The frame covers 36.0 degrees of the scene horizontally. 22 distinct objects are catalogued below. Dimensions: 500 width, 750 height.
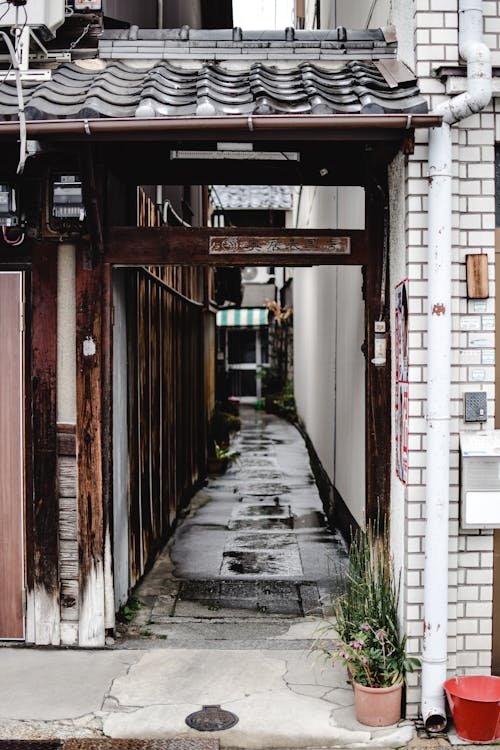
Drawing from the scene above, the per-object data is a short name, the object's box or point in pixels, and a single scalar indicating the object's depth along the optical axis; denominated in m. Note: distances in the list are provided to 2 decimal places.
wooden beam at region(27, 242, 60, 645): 6.00
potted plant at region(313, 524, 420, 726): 4.80
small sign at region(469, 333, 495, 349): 4.92
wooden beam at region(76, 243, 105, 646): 5.99
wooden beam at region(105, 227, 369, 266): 5.88
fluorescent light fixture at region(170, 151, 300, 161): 6.71
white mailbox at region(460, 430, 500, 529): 4.78
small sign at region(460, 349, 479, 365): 4.91
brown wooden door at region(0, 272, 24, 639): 6.02
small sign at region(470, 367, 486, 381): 4.91
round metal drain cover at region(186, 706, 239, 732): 4.79
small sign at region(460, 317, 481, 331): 4.91
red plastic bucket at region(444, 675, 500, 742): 4.54
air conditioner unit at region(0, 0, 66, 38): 5.54
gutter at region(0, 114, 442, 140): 4.48
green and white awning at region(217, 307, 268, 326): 29.78
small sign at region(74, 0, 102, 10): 6.00
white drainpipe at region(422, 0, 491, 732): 4.68
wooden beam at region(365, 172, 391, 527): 5.73
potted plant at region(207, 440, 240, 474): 15.24
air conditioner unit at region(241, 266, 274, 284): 32.28
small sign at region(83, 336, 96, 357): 5.98
